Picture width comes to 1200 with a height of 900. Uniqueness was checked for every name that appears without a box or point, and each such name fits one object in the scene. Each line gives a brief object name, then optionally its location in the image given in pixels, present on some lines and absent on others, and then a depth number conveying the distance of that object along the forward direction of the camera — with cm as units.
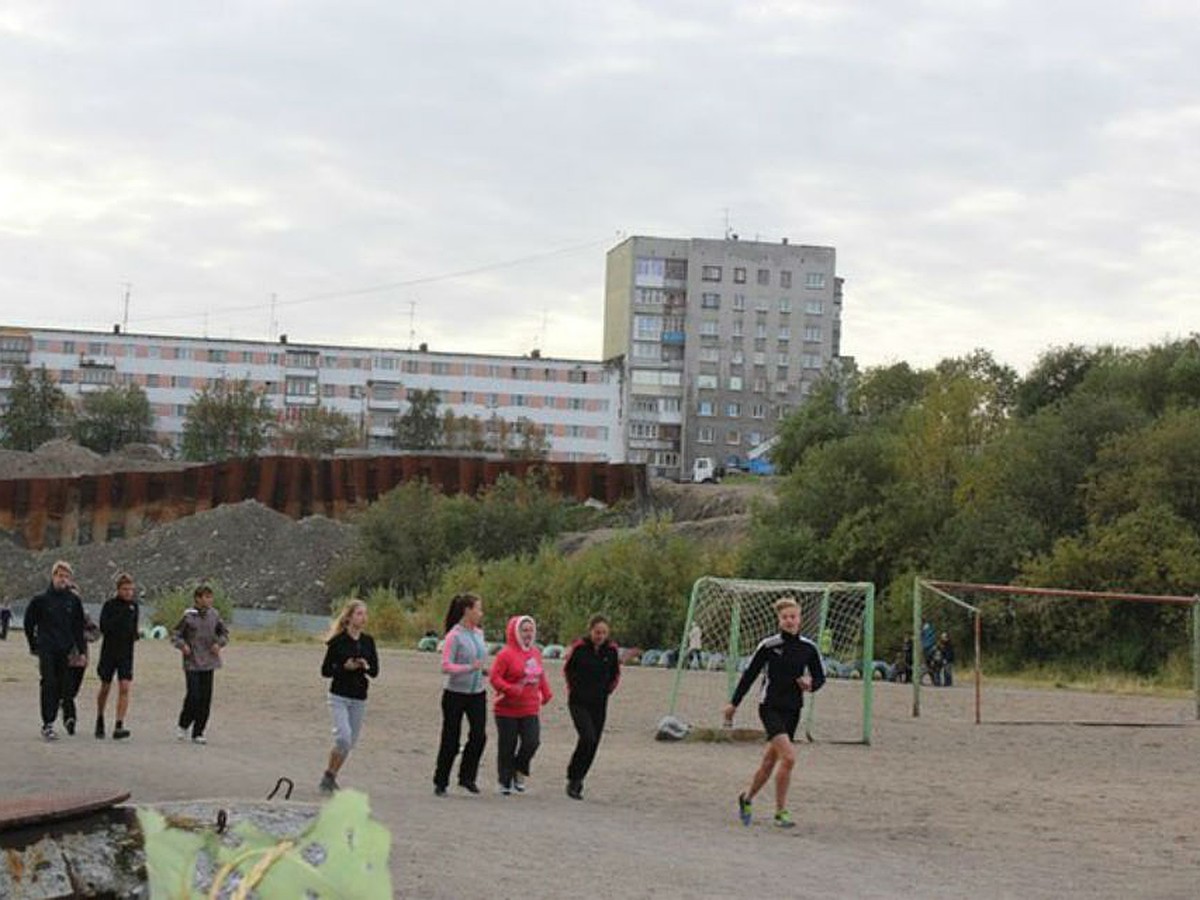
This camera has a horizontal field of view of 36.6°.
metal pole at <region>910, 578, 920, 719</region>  2991
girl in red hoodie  1553
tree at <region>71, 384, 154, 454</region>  12506
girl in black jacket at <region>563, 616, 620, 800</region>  1602
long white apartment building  13562
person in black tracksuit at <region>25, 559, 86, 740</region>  1809
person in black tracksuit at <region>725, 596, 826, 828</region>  1438
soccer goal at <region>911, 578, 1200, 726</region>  4325
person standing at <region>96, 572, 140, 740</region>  1855
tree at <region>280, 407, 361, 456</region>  11962
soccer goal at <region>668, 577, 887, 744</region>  2631
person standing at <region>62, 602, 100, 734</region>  1844
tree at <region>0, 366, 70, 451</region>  12456
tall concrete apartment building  13162
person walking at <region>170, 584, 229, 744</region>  1817
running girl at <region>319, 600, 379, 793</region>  1485
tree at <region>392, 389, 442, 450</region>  12600
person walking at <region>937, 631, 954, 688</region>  4003
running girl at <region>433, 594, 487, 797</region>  1507
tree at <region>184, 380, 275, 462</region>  11844
